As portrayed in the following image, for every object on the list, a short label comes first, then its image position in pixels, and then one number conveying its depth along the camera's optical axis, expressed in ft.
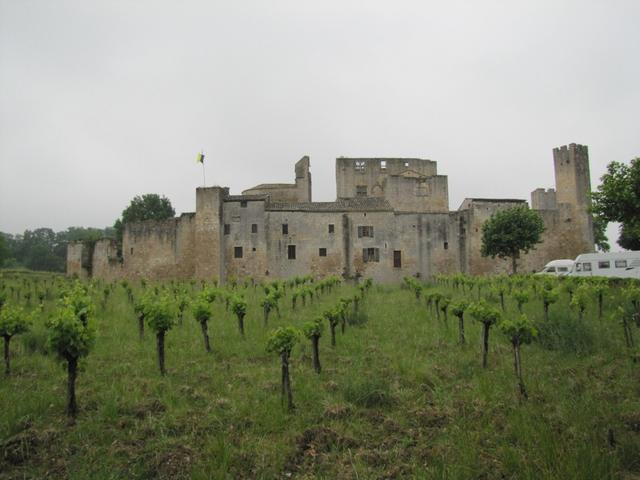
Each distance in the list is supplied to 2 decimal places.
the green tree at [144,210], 166.30
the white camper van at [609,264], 82.23
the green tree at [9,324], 26.04
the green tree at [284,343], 22.17
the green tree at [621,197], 46.70
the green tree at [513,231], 101.81
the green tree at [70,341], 20.18
